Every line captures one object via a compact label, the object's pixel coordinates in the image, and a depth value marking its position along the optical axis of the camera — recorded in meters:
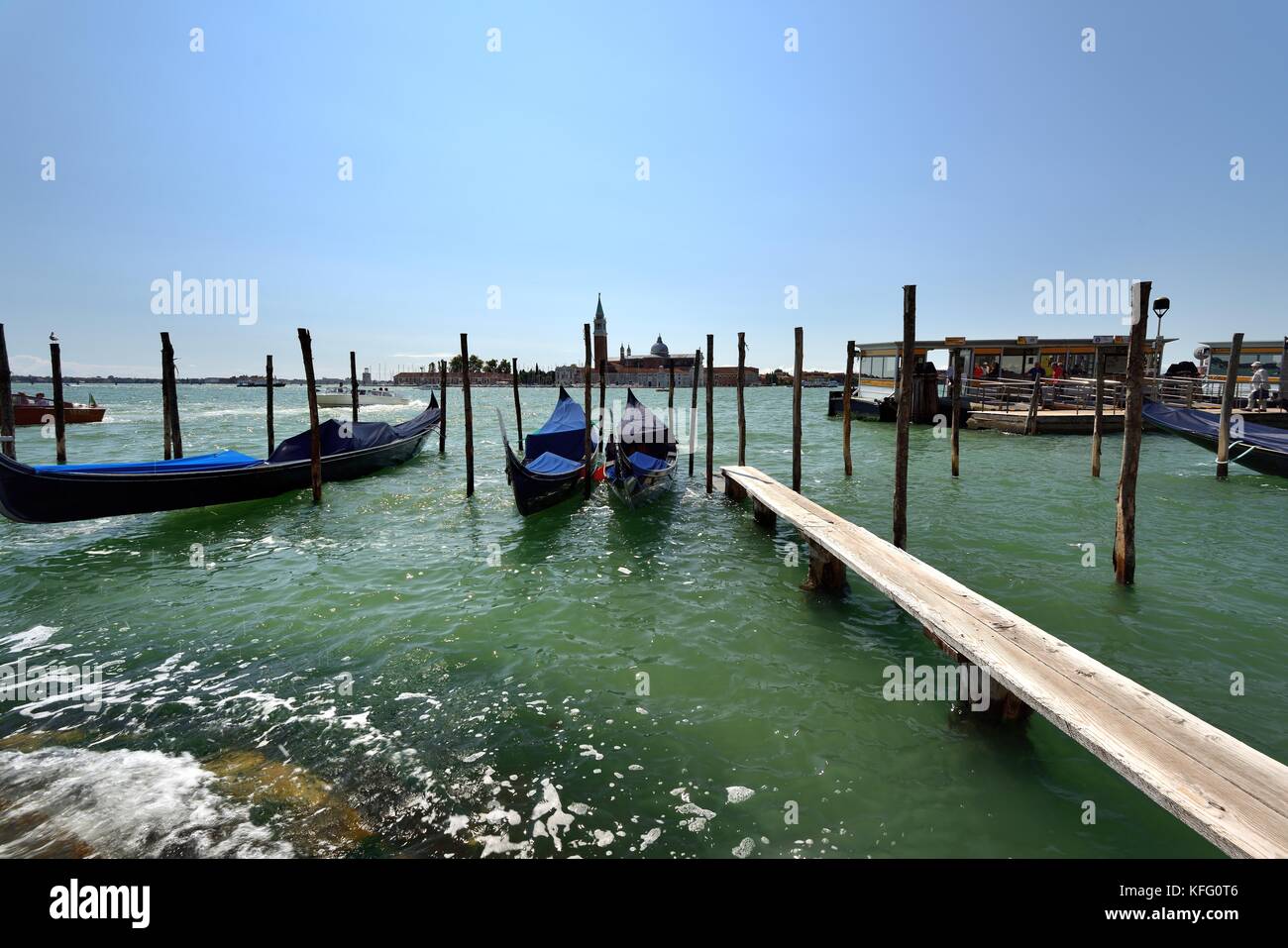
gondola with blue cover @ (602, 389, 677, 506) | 11.29
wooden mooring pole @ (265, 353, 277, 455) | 16.85
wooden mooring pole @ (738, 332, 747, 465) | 13.19
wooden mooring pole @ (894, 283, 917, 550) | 7.93
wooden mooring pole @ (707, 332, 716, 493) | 13.03
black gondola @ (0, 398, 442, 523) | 8.55
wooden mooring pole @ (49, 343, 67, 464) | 13.48
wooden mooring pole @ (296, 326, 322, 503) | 12.05
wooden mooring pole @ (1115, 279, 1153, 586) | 6.59
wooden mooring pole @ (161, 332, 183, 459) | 13.55
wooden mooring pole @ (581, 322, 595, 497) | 12.20
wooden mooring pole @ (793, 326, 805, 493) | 11.67
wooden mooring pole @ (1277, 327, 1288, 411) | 20.95
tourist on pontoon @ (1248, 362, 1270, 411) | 20.41
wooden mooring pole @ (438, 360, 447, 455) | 20.28
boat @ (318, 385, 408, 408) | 53.47
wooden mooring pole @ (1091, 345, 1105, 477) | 14.09
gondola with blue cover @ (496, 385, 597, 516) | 10.38
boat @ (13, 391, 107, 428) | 28.80
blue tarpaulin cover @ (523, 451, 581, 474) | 11.95
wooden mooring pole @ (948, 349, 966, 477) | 18.92
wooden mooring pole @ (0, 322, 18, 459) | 12.93
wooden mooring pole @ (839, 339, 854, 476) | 14.80
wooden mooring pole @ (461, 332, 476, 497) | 12.89
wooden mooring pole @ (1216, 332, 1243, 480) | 12.48
